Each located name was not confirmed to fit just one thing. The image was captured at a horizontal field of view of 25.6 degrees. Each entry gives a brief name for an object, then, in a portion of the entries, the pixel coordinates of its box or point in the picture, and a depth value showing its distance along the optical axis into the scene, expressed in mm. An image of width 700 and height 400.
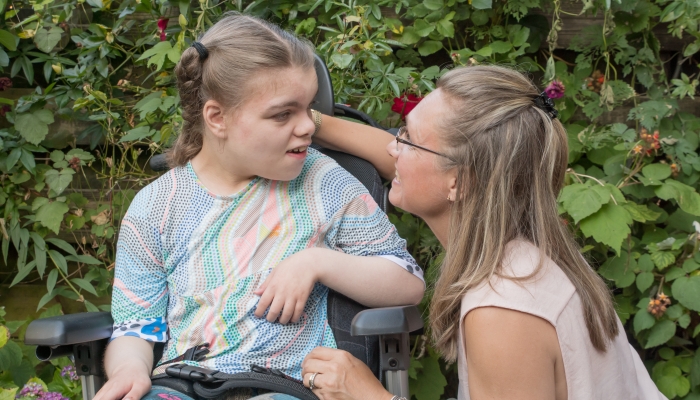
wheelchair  1732
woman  1646
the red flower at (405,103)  2121
